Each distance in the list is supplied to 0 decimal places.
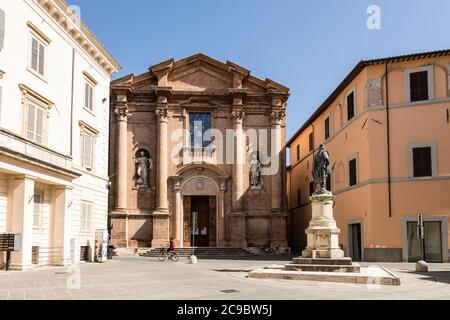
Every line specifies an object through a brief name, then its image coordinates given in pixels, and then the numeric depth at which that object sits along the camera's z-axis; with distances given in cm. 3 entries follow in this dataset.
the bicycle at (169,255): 3118
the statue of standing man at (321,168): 2030
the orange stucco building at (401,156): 2827
